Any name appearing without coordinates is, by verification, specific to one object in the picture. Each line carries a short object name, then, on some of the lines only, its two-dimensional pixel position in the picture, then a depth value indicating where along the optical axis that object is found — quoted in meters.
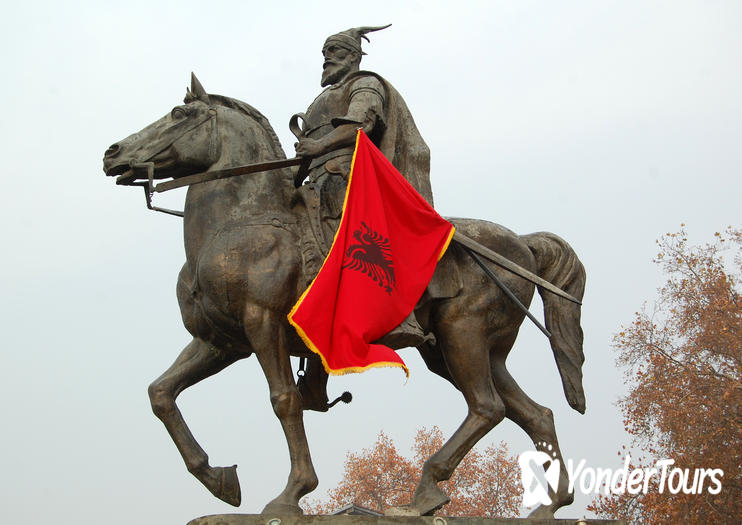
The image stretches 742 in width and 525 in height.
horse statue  6.58
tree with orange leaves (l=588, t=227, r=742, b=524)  18.47
